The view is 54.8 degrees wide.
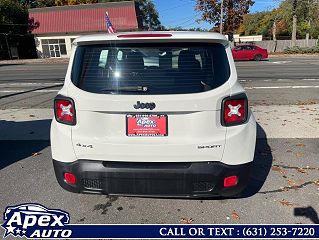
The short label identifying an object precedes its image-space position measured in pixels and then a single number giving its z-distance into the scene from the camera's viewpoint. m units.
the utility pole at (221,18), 34.94
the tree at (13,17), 39.75
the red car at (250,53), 25.17
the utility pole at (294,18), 35.41
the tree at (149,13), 69.34
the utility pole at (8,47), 41.05
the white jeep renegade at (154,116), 2.69
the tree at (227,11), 38.78
